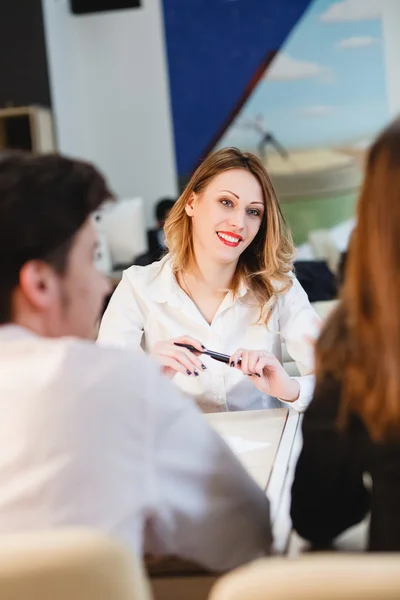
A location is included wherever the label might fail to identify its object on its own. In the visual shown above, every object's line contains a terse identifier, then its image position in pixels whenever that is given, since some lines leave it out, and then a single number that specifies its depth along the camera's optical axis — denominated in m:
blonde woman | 2.22
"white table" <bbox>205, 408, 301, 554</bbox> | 1.29
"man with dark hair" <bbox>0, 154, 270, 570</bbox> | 0.98
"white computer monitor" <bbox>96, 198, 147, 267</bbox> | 6.25
